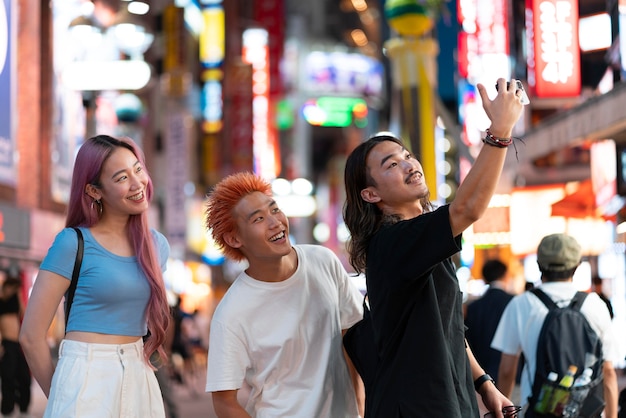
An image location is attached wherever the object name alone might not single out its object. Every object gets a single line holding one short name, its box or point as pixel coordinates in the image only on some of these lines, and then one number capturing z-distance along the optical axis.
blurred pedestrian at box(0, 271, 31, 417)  13.65
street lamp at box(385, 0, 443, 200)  15.78
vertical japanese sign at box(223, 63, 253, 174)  42.22
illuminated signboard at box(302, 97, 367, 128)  53.69
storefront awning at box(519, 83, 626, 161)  13.20
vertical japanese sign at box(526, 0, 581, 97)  16.89
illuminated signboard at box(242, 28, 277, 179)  42.44
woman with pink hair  4.50
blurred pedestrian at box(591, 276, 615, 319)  12.30
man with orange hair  4.66
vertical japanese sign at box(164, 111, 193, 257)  32.88
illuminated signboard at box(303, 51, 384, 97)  52.44
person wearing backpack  6.20
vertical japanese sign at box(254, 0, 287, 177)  43.22
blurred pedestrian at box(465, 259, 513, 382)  8.72
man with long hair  3.72
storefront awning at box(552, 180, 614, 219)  20.25
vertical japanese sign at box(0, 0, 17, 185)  18.48
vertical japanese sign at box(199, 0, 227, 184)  43.66
